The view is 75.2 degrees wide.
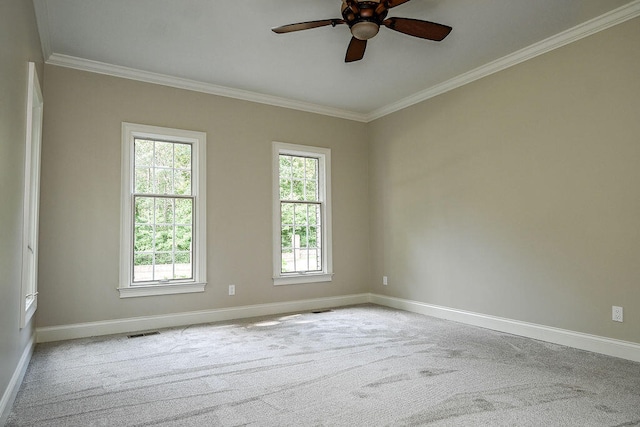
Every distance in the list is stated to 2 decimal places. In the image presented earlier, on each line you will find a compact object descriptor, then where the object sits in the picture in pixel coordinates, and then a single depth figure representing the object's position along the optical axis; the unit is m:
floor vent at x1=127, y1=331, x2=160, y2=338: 4.23
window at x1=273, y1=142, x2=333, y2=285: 5.55
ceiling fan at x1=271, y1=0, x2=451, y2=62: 2.84
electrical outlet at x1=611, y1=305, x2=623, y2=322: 3.45
